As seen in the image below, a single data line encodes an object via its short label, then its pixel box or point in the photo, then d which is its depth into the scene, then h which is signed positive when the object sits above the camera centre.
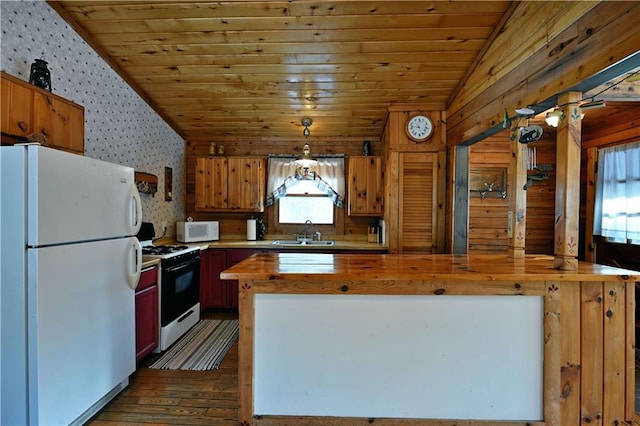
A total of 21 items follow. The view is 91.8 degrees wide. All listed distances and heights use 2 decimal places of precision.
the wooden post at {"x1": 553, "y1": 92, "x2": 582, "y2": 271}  1.83 +0.19
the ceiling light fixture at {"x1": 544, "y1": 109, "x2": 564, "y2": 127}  1.89 +0.61
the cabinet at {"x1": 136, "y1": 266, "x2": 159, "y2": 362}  2.54 -0.88
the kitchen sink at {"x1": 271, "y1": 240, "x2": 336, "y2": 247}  3.90 -0.42
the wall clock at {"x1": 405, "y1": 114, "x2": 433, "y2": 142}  3.56 +0.97
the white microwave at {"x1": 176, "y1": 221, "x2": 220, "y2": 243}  3.92 -0.28
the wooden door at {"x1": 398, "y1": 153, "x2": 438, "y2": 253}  3.58 +0.10
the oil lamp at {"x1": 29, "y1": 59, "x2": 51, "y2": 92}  2.10 +0.92
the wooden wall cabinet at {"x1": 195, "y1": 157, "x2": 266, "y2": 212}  4.25 +0.38
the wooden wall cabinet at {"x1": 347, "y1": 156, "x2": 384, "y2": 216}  4.10 +0.35
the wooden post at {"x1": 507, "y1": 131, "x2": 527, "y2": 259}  2.25 +0.10
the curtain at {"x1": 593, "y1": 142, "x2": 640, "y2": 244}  3.26 +0.21
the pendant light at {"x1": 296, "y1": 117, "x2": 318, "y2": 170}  3.53 +0.74
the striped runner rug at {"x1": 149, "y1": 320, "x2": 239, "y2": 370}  2.66 -1.32
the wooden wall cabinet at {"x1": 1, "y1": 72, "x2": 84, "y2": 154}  1.81 +0.61
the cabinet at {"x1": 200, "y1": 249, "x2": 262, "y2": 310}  3.91 -0.88
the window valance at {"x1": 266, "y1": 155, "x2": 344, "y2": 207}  4.38 +0.48
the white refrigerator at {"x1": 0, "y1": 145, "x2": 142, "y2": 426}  1.58 -0.43
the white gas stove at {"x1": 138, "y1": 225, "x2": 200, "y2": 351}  2.88 -0.79
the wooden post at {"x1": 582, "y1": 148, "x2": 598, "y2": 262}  3.68 +0.15
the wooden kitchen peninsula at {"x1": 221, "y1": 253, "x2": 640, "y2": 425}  1.75 -0.79
